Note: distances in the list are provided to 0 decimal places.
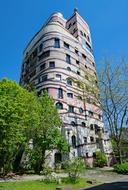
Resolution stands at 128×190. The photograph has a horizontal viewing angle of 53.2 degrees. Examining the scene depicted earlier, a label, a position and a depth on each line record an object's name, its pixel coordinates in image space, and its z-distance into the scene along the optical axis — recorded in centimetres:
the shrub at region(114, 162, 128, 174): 1416
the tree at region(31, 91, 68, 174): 1406
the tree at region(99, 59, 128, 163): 1682
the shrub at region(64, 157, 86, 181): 1088
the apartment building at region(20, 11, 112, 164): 2162
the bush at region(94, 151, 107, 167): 2044
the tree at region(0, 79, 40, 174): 1069
